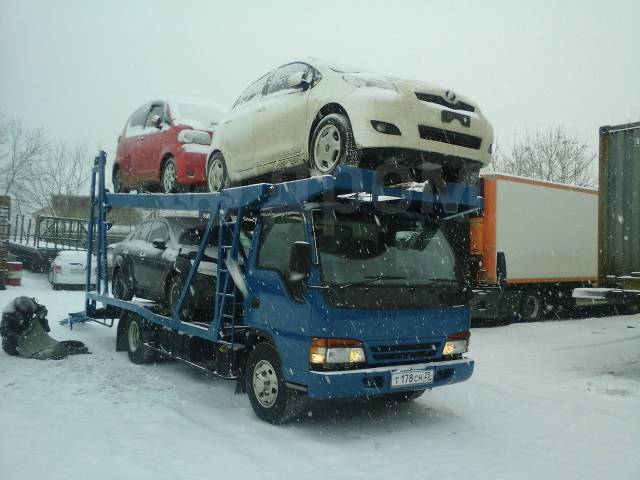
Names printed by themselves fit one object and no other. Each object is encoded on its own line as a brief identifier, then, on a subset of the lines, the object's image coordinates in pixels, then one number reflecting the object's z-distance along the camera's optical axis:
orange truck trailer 11.17
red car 8.09
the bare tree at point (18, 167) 35.22
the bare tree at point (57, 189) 46.62
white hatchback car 5.17
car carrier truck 4.79
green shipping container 7.76
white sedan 17.17
